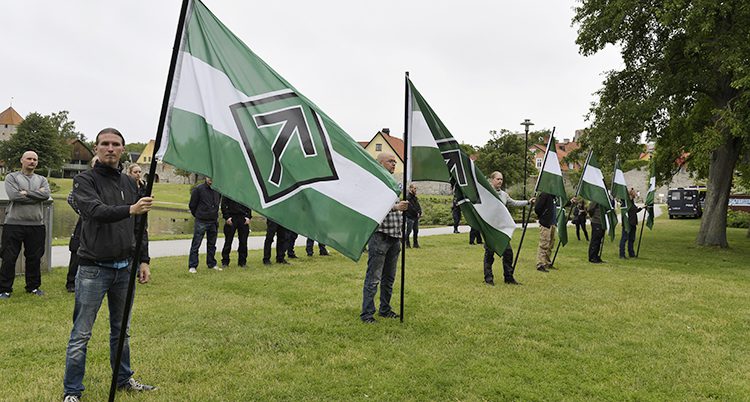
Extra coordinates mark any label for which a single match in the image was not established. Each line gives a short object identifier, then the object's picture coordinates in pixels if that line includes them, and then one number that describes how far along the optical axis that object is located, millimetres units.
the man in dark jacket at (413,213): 14616
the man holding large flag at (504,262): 9711
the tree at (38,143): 77688
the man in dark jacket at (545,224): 11688
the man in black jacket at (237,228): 11008
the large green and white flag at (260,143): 3732
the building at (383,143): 68125
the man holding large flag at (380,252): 6434
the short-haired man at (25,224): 7098
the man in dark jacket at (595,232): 13695
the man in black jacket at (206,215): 10359
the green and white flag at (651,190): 16109
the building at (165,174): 101500
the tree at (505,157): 45312
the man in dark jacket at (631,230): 14969
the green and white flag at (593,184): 12773
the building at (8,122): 106250
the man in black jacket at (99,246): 3656
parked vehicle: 40688
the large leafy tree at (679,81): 14781
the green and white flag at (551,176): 10914
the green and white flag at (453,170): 6449
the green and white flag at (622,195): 14461
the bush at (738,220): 32938
